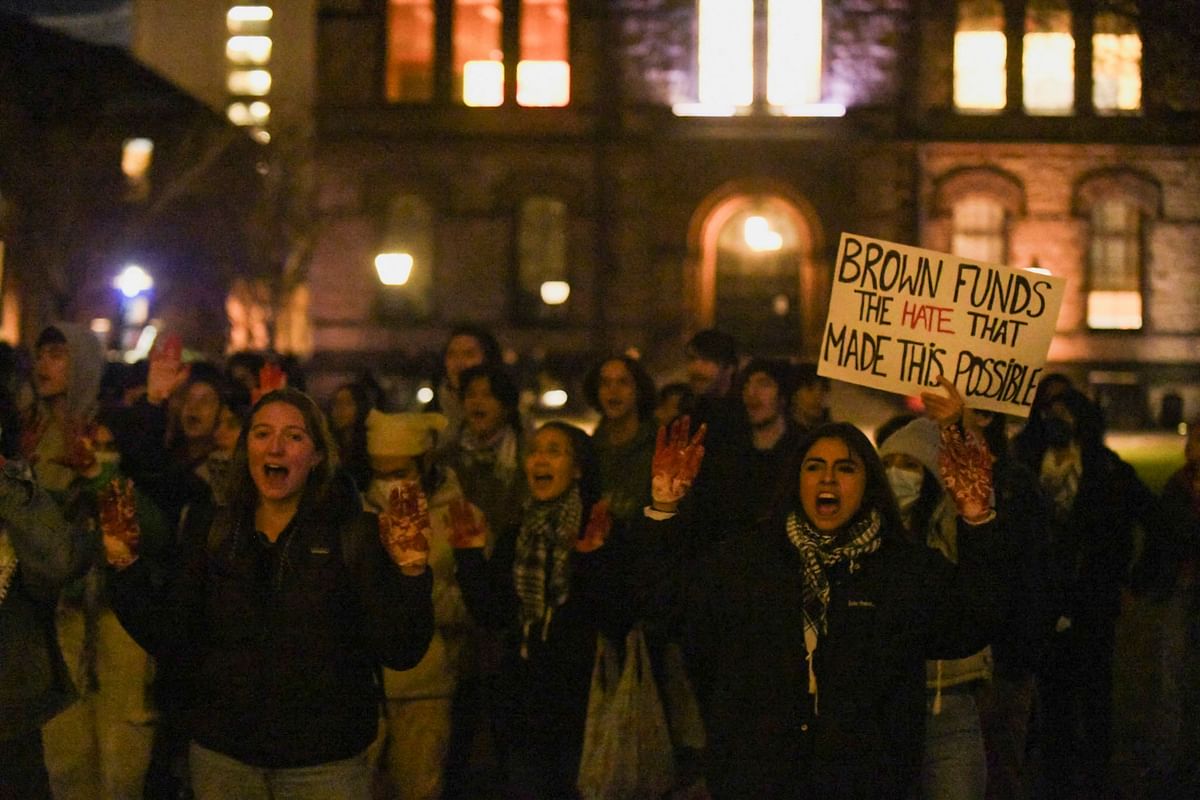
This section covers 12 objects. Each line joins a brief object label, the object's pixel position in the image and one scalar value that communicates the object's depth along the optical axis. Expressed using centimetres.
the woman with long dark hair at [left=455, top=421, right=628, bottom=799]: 562
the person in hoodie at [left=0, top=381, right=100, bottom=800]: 453
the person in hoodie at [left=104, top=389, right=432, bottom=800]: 425
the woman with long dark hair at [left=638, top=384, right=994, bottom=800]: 418
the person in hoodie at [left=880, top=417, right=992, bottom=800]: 501
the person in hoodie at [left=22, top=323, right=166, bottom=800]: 586
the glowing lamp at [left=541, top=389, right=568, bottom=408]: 2803
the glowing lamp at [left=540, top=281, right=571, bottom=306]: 2950
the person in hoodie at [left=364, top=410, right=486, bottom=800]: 585
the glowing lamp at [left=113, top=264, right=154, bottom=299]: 3127
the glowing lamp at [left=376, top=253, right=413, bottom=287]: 2047
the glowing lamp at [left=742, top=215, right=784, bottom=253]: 2911
